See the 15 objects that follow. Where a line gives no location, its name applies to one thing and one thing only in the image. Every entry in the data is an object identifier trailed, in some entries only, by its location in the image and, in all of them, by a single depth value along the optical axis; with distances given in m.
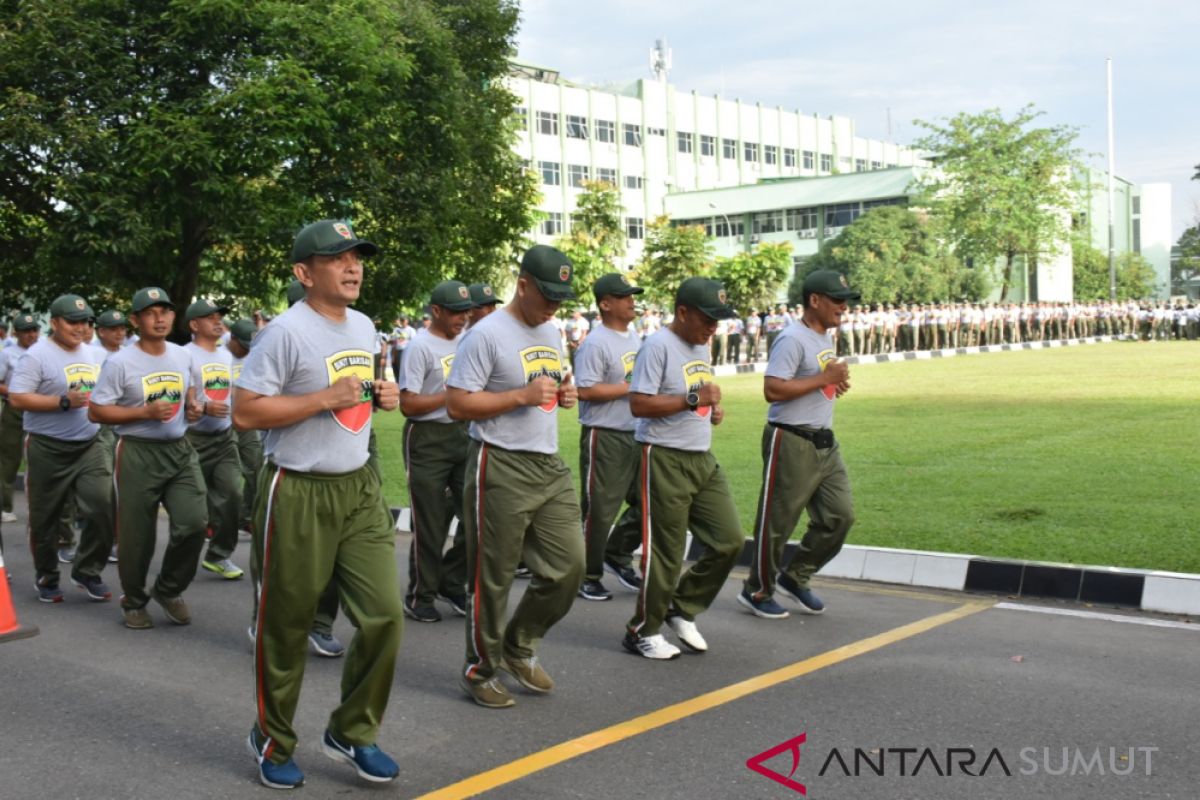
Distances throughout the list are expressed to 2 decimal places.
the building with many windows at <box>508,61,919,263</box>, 76.94
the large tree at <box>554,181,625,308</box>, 50.62
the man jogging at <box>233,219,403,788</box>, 4.68
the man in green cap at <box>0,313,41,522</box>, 11.81
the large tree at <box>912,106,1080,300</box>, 55.78
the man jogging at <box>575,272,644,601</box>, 8.17
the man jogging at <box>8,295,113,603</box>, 8.57
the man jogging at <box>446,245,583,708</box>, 5.69
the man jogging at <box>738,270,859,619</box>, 7.27
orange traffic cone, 7.08
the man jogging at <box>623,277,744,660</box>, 6.47
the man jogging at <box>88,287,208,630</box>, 7.56
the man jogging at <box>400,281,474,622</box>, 7.79
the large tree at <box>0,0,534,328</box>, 14.95
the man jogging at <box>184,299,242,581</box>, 8.53
